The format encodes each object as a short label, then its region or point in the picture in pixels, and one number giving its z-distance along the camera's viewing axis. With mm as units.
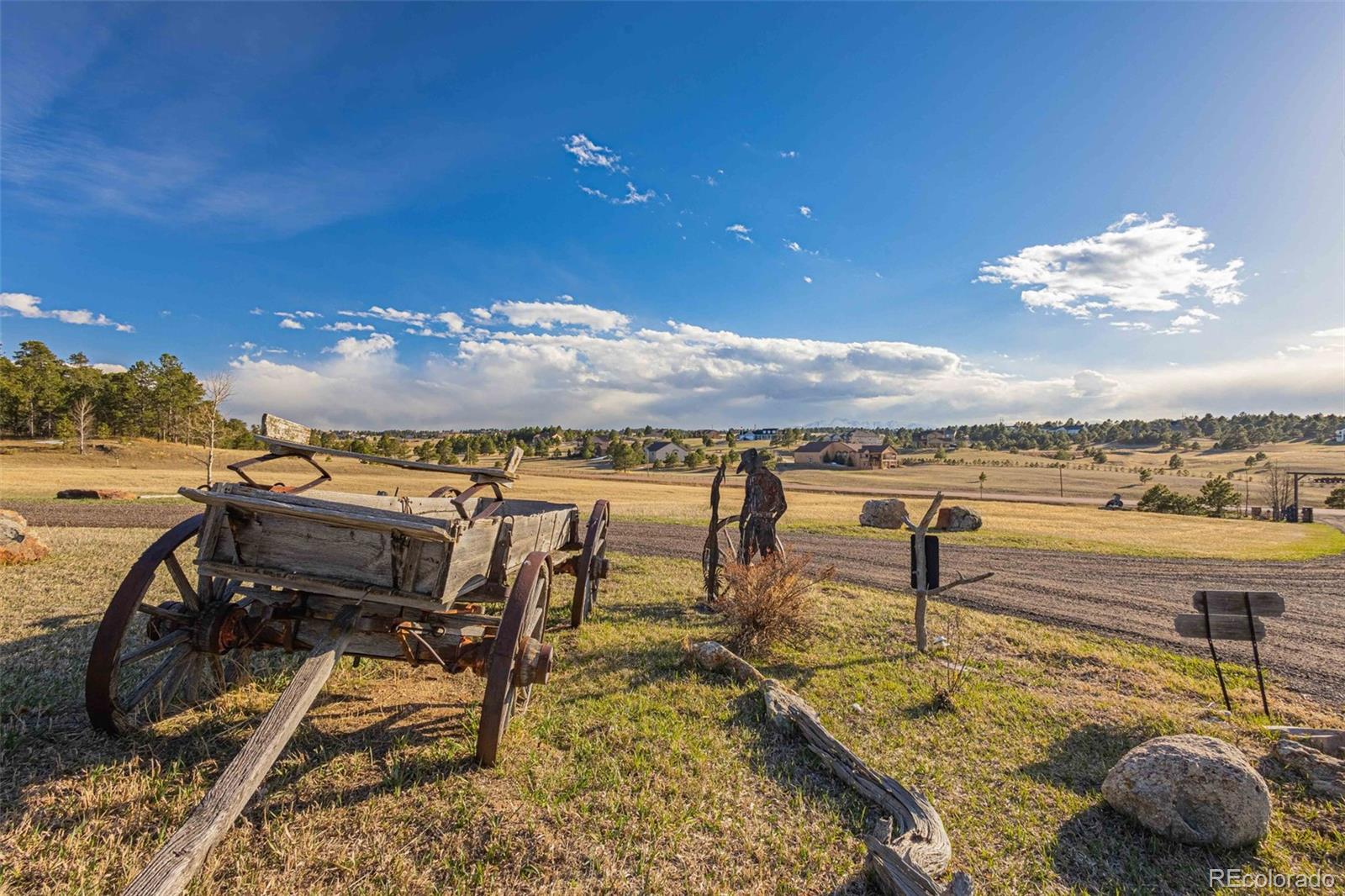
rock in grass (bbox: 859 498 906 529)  21641
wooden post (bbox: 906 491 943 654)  6148
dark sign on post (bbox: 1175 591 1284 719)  4828
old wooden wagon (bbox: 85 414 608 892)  2814
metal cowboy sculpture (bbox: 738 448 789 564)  7414
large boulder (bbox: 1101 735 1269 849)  3104
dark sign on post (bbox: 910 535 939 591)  6121
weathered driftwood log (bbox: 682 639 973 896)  2490
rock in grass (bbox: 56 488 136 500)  19281
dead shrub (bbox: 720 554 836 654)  5992
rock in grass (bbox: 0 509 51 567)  8039
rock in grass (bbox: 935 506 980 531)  21750
